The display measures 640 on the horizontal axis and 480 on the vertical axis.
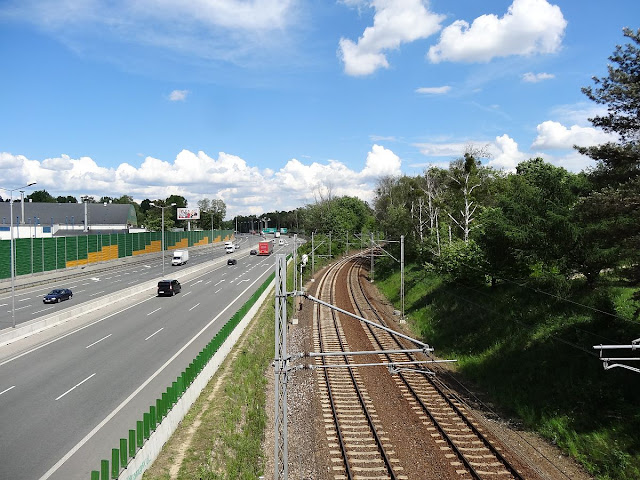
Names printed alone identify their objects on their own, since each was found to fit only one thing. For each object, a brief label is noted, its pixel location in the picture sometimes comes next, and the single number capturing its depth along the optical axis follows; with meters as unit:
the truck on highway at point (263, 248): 101.56
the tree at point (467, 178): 41.66
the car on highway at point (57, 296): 42.56
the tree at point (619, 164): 14.48
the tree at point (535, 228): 23.94
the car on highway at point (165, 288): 47.97
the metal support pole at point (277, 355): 12.31
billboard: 147.50
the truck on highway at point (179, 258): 78.75
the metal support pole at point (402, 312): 39.09
